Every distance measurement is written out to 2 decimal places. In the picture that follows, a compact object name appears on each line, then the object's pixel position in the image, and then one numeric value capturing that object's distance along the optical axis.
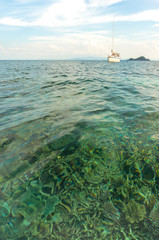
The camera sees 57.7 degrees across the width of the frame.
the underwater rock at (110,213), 1.64
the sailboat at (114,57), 81.62
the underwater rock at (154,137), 3.10
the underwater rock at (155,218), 1.55
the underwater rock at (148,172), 2.15
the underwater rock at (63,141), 2.99
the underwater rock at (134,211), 1.65
